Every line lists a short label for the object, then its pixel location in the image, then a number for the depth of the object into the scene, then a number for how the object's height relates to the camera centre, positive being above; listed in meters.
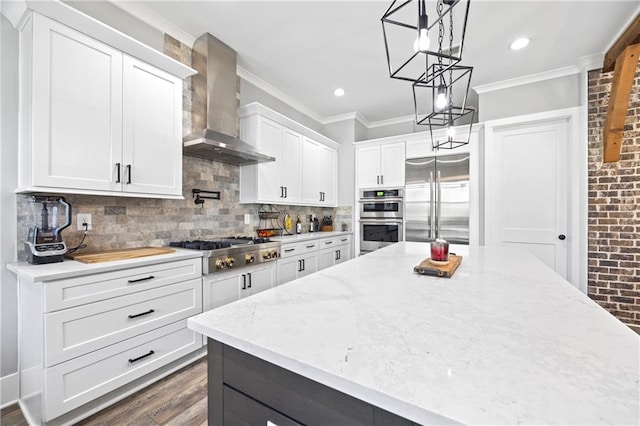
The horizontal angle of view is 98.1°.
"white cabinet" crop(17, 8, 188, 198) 1.63 +0.64
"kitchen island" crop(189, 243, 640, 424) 0.45 -0.30
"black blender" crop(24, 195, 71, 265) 1.67 -0.09
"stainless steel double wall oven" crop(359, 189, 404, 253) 4.21 -0.06
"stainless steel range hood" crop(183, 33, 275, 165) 2.61 +1.13
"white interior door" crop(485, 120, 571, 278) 3.31 +0.29
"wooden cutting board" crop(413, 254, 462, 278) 1.28 -0.27
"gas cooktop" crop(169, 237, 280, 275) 2.24 -0.35
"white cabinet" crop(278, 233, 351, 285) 3.12 -0.55
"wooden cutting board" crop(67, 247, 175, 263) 1.76 -0.28
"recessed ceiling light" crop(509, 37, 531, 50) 2.72 +1.70
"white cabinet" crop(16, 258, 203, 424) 1.48 -0.74
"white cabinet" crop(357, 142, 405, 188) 4.25 +0.76
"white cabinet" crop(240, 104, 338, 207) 3.19 +0.68
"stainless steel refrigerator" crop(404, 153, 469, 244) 3.73 +0.21
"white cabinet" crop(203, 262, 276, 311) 2.29 -0.64
